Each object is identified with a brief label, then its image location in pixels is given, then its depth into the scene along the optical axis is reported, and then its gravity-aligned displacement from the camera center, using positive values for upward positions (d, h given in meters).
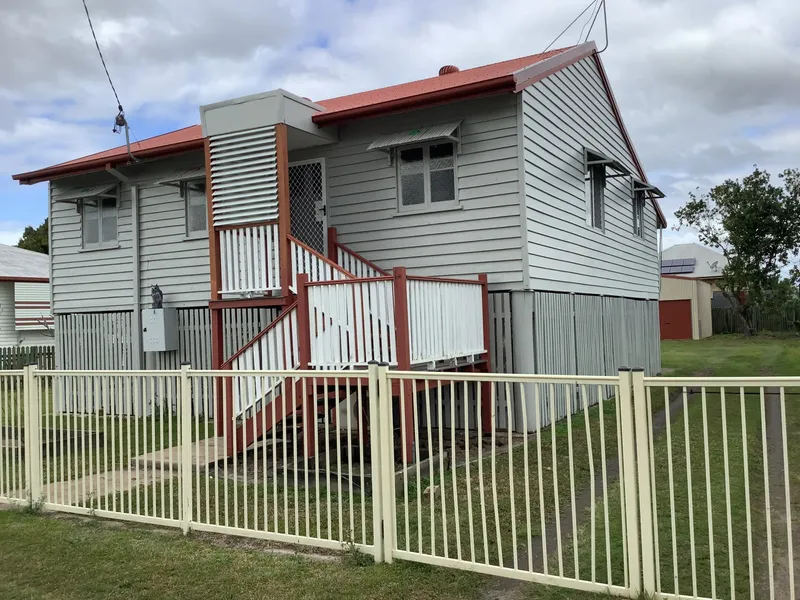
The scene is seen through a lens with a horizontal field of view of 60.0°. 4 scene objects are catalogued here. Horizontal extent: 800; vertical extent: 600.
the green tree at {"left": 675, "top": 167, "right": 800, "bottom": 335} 32.56 +3.80
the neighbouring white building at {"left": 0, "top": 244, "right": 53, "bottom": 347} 24.67 +1.24
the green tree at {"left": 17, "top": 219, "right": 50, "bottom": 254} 47.66 +6.95
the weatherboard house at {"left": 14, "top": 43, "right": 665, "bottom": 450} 8.28 +1.57
